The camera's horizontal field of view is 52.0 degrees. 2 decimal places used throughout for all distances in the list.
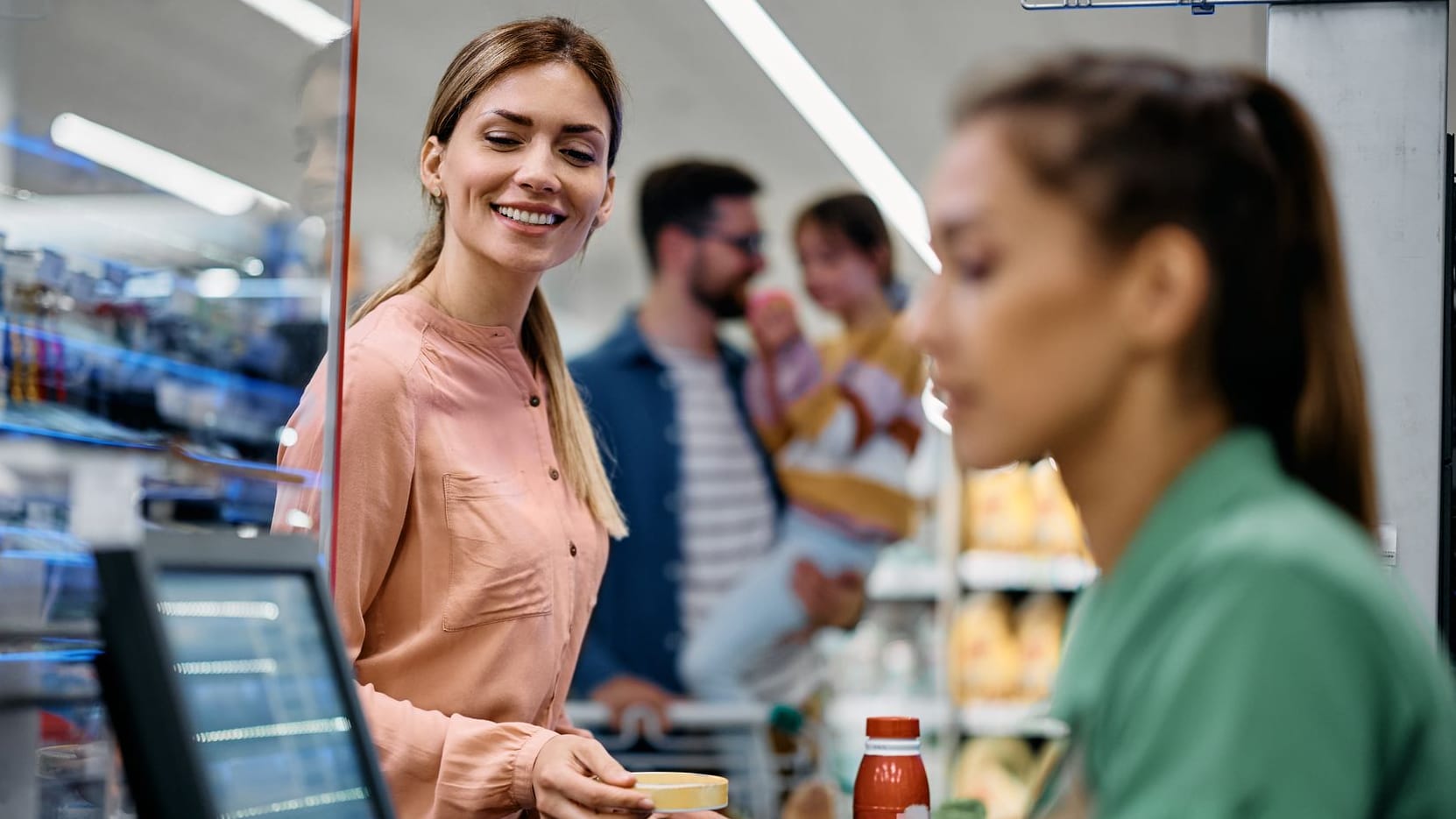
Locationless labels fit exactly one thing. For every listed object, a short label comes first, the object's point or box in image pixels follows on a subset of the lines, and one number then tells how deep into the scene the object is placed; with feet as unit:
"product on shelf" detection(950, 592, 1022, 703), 18.24
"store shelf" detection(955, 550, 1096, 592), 18.06
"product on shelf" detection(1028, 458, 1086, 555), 17.95
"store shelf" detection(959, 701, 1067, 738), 18.10
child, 20.71
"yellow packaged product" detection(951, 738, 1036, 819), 17.49
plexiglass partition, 4.33
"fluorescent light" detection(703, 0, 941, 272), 19.51
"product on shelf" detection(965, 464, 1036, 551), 18.34
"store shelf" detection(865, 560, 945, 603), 19.08
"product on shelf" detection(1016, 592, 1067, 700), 17.87
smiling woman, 5.23
